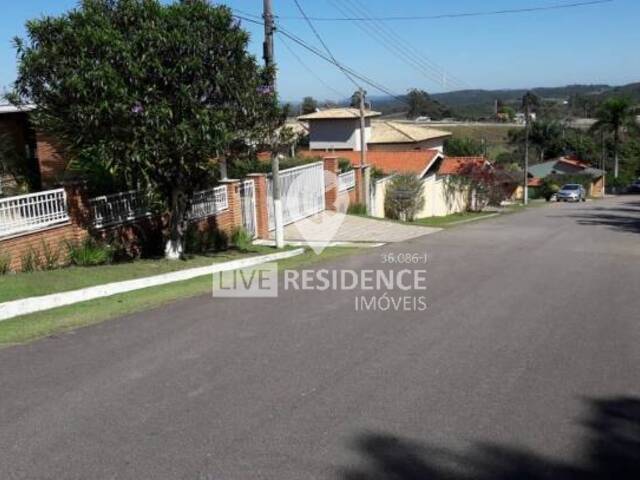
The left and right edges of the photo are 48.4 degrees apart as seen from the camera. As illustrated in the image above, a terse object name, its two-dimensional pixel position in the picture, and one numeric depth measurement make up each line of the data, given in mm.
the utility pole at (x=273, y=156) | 16031
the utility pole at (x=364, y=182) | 28172
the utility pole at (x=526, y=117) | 53341
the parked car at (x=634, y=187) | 73875
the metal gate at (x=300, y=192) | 21594
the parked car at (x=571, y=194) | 56469
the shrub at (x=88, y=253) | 12461
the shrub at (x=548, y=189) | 66312
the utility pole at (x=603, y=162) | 77300
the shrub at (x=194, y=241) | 15648
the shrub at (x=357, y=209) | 27075
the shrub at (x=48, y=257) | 11859
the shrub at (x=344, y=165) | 29156
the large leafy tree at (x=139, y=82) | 11055
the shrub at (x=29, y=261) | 11461
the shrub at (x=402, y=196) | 31344
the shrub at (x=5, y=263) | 11039
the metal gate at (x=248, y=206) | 18562
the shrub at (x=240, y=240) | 17141
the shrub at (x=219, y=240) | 16609
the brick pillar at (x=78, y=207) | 12477
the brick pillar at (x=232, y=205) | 17641
